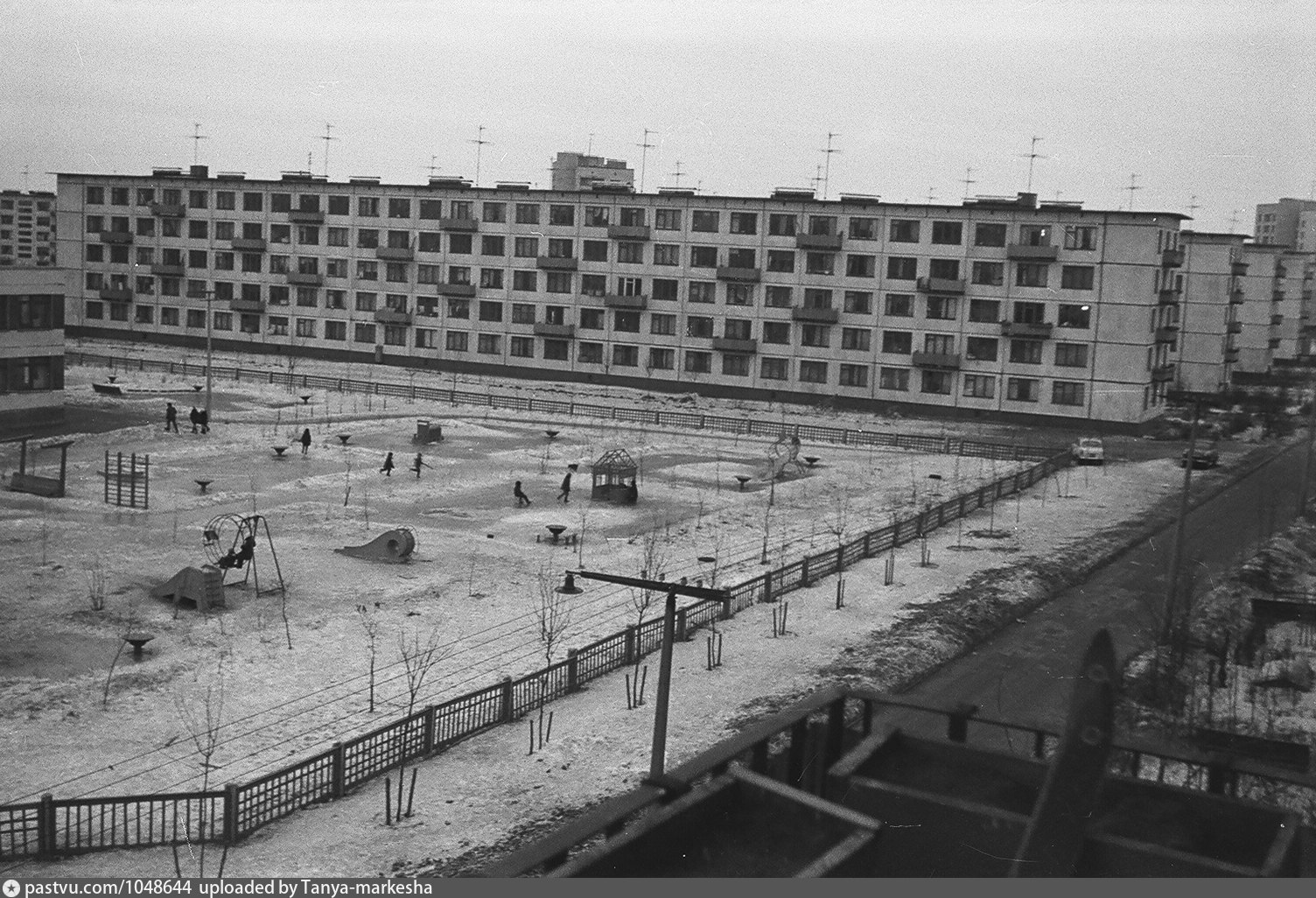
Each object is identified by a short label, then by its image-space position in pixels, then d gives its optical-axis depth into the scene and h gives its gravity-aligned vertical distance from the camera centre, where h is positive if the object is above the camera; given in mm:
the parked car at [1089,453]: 61812 -5059
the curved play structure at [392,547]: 35094 -6420
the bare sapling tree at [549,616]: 26531 -6813
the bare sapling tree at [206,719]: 20000 -7089
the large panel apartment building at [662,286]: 76625 +1916
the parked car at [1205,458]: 62125 -5021
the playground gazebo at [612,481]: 46938 -5914
